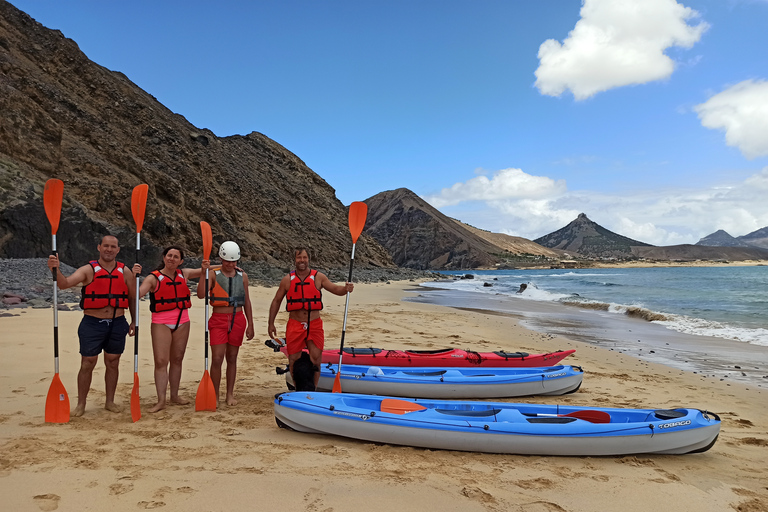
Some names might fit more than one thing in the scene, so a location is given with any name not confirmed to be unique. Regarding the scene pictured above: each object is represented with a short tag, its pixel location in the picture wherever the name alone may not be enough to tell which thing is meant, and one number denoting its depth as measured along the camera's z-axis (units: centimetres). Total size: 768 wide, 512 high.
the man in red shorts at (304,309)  471
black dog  474
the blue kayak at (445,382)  552
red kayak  629
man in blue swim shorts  418
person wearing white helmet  475
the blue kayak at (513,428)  374
